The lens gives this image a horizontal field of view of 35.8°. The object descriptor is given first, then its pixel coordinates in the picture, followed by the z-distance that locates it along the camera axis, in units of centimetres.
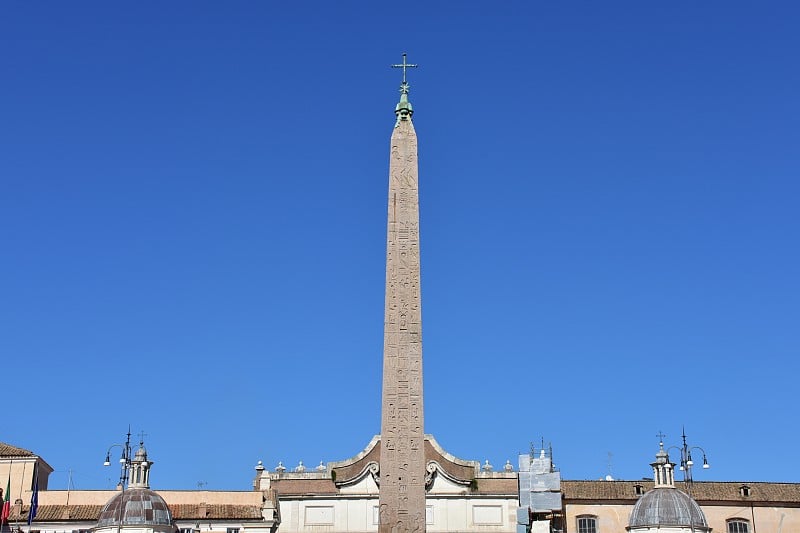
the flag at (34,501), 4575
